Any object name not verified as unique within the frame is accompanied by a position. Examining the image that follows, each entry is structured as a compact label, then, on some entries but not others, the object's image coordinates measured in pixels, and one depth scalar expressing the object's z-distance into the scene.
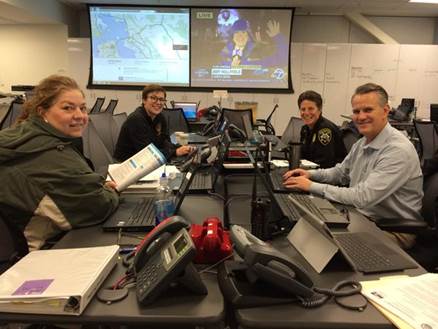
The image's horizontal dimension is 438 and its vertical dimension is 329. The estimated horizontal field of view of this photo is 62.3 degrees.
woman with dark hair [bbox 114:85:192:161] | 2.98
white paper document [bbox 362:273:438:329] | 0.89
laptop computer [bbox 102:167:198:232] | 1.39
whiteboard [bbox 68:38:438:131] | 7.28
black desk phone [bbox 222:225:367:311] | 0.92
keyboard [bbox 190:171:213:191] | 1.90
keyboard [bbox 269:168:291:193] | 1.89
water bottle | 1.43
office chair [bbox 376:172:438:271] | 1.70
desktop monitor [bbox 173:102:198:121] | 5.15
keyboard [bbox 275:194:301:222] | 1.42
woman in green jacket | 1.31
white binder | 0.90
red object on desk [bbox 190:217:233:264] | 1.12
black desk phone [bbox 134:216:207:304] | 0.91
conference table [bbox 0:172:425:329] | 0.88
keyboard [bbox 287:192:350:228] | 1.46
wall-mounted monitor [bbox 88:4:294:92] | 7.02
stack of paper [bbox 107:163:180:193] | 1.90
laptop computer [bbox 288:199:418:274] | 1.11
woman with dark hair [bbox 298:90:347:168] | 2.87
